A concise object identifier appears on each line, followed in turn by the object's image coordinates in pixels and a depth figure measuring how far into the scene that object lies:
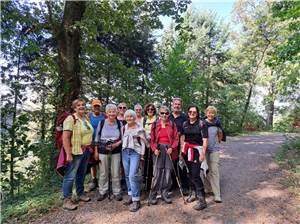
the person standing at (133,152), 3.63
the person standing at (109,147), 3.77
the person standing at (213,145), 3.76
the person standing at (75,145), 3.45
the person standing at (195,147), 3.64
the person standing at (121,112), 4.02
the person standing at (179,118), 3.80
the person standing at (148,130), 3.89
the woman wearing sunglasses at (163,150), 3.69
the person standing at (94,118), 3.91
